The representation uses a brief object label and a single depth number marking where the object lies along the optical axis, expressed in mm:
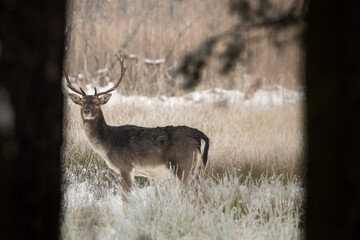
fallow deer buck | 51500
